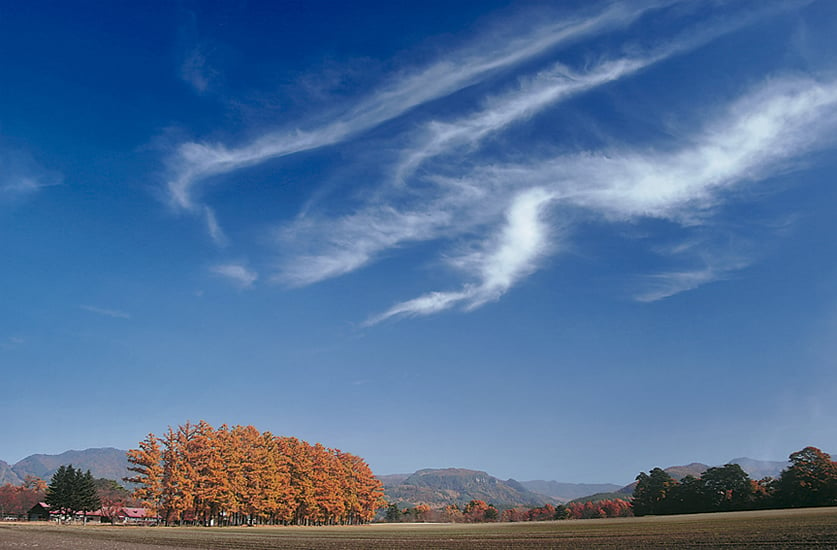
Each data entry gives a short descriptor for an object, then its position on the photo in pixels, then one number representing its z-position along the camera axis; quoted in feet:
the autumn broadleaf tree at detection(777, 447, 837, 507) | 306.96
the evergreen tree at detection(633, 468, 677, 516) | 384.84
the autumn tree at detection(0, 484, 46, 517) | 502.38
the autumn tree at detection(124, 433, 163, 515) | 266.77
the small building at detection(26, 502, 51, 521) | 369.09
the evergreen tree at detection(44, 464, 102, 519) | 319.68
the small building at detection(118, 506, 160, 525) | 366.43
